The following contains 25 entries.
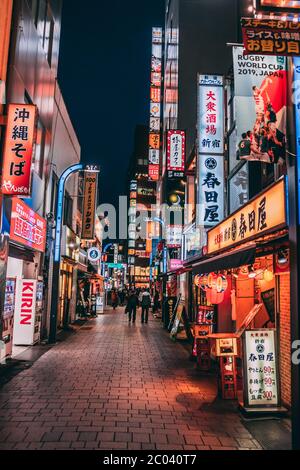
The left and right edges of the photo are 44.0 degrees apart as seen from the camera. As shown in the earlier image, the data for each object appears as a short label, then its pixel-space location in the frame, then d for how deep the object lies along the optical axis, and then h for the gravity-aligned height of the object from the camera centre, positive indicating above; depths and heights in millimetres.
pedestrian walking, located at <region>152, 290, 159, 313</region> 33734 -1851
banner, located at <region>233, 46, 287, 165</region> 6645 +3597
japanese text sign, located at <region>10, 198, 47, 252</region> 11112 +1872
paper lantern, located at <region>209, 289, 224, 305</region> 11070 -333
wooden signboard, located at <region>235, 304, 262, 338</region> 8625 -722
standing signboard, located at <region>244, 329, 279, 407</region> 7121 -1605
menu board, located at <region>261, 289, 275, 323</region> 9133 -367
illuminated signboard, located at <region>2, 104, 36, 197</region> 10062 +3627
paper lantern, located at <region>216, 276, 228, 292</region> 10594 +53
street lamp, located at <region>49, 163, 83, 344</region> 15812 +1528
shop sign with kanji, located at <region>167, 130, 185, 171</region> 23547 +8646
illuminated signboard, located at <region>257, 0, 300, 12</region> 5941 +4487
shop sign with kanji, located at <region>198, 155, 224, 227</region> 13688 +3533
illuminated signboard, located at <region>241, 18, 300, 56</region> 5562 +3763
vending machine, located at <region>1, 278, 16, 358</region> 10570 -1003
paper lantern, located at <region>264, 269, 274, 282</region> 8820 +278
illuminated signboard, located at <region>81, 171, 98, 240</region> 22359 +4694
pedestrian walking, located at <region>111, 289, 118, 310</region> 38475 -1597
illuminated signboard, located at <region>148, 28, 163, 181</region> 44094 +23133
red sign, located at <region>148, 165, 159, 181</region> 48812 +14914
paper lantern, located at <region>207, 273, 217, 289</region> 10906 +164
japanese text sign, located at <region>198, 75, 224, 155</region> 14070 +6458
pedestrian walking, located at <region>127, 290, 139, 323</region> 24641 -1258
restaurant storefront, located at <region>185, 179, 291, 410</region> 7102 -386
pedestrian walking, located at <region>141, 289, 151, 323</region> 24438 -1160
